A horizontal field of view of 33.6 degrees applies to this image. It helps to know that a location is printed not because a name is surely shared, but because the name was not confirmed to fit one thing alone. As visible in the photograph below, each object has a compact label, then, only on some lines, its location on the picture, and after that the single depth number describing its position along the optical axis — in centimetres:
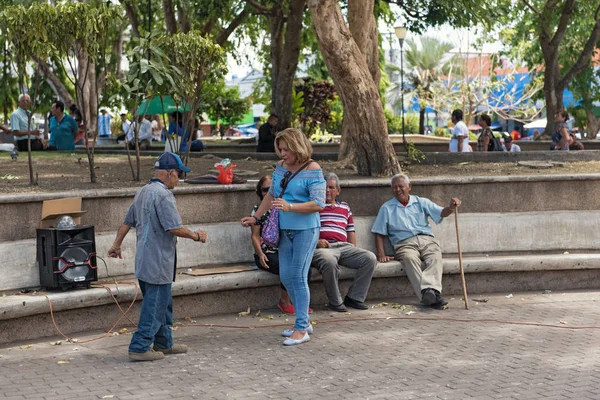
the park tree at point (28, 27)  1034
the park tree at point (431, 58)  6644
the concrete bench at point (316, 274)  877
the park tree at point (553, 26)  2361
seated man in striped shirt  988
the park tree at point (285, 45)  2202
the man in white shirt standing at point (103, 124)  3041
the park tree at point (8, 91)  3838
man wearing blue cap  772
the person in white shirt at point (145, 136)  2205
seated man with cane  1030
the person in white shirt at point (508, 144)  2025
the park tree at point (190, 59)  1165
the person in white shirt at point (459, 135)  1759
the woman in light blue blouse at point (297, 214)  834
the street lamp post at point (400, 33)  2944
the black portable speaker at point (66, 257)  880
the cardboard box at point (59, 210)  901
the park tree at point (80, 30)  1044
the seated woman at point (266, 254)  970
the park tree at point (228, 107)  3878
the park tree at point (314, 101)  3114
